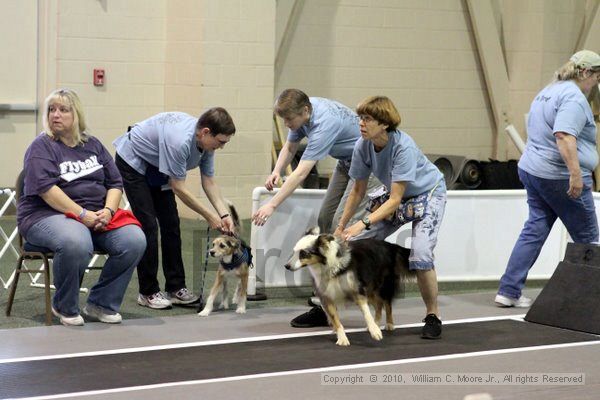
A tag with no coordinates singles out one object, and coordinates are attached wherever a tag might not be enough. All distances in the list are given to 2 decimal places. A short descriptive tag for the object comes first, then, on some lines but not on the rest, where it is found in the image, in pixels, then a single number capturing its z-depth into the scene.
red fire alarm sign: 15.20
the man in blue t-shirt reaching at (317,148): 9.49
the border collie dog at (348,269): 8.51
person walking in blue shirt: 9.64
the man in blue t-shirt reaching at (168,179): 9.49
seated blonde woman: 8.86
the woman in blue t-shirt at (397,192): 8.76
